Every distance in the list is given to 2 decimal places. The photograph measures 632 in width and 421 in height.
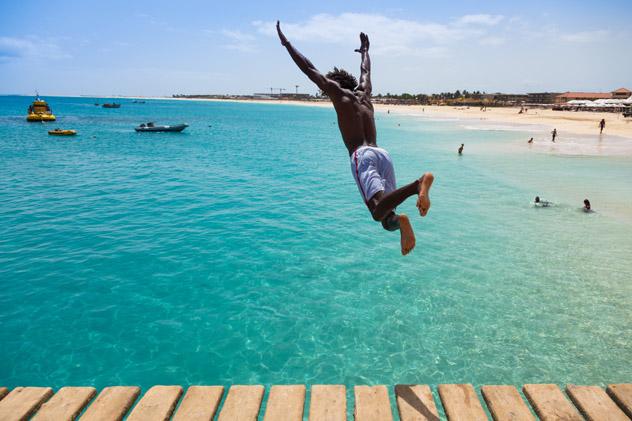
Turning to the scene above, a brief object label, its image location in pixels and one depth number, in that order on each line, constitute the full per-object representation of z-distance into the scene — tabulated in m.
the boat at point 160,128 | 54.50
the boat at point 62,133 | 47.12
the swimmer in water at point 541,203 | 19.27
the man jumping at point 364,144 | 4.23
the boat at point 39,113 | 68.12
